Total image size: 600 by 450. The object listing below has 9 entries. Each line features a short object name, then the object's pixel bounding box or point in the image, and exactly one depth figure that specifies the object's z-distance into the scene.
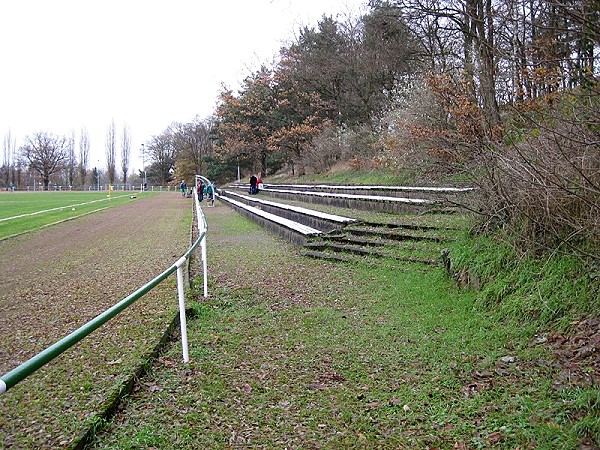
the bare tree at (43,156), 87.25
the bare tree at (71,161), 94.25
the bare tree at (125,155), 96.19
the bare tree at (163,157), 84.71
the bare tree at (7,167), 91.38
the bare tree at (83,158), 95.20
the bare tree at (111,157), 92.44
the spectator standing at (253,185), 28.49
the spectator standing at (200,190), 31.78
